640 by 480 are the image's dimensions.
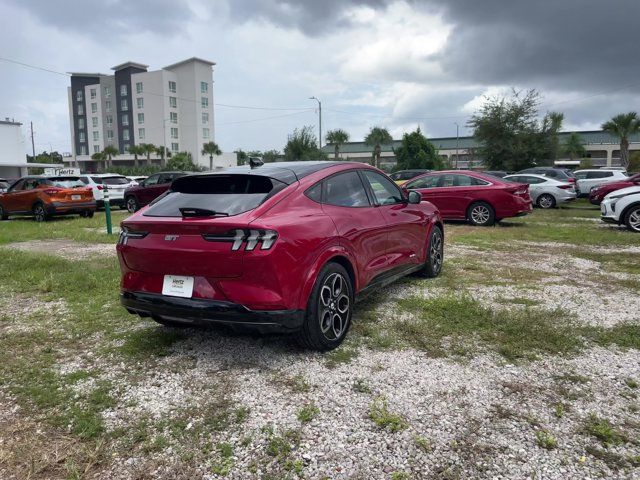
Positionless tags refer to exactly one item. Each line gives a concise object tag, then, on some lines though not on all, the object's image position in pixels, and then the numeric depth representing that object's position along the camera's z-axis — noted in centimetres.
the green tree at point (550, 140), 3672
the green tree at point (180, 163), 6462
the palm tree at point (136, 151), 7850
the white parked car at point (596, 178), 2169
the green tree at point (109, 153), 8055
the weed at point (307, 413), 312
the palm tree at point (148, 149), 7844
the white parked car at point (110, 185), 1933
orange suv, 1527
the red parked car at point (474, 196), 1301
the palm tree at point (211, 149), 8331
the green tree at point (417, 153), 4869
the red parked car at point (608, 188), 1697
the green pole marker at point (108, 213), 1173
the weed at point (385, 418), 300
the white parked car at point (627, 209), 1216
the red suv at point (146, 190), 1866
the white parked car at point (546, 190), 1914
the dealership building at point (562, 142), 7425
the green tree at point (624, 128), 4603
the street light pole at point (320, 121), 4517
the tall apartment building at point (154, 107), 8356
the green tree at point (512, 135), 3622
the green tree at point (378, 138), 6162
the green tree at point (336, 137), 5969
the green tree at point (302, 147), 4425
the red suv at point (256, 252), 358
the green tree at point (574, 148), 7156
